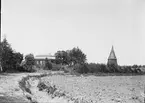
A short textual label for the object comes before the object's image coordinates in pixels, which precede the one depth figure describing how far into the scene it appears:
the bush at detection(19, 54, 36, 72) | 64.51
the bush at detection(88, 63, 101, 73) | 73.37
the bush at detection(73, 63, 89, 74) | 71.56
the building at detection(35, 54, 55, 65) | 120.71
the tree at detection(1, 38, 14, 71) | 54.56
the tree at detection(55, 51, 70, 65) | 100.06
